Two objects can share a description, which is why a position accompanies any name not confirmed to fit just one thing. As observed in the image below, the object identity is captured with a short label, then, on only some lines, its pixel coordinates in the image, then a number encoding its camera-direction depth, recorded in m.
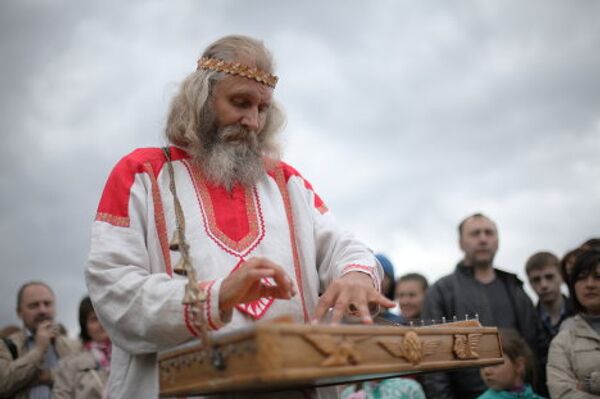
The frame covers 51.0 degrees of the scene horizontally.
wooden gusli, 1.37
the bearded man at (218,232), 2.04
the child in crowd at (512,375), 4.64
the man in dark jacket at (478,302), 5.27
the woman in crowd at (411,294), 6.55
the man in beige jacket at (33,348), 5.10
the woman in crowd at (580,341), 4.36
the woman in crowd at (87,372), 5.19
